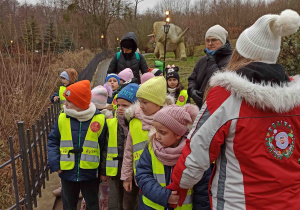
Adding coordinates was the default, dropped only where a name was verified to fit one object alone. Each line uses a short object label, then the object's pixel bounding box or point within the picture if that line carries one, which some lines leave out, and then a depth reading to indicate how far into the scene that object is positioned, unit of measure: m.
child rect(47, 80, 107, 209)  2.71
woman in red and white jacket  1.36
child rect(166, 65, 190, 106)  4.84
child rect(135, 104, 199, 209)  1.91
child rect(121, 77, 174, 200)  2.50
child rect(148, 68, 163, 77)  5.70
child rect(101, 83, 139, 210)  2.82
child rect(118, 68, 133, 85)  4.61
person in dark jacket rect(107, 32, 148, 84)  4.98
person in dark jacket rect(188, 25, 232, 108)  3.15
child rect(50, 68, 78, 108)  5.26
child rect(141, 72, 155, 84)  4.48
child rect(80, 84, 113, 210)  3.21
